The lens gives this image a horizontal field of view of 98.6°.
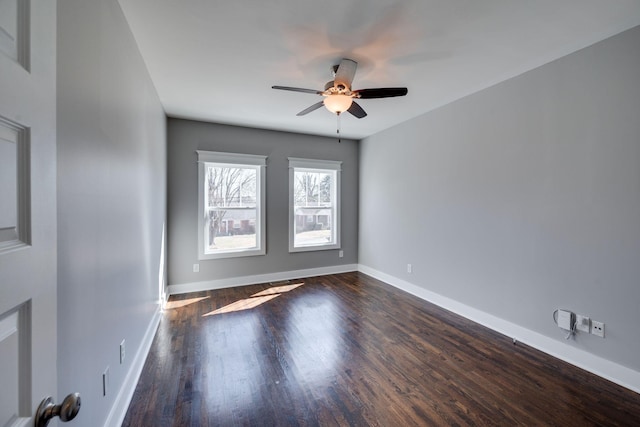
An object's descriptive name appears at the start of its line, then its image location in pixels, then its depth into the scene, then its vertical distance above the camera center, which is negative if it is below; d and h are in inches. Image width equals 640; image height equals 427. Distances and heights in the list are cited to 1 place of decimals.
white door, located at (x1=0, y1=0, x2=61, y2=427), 19.9 +0.3
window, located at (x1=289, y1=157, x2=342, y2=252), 193.3 +5.7
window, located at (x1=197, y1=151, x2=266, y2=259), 168.4 +4.7
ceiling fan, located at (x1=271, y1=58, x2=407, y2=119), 94.1 +41.9
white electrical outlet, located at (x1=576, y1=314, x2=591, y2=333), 89.5 -36.3
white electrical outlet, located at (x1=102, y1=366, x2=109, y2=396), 59.5 -37.3
